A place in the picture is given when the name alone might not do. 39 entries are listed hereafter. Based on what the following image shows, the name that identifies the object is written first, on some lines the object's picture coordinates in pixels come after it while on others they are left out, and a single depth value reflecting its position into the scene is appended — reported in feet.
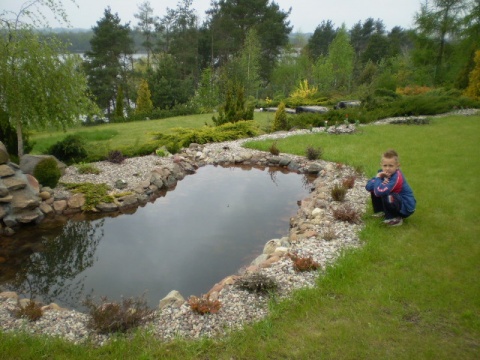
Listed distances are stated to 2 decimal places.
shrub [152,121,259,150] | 40.88
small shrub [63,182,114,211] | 25.86
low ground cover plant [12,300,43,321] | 12.51
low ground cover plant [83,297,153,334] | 11.51
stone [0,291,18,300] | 14.34
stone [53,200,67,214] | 24.91
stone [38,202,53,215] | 24.22
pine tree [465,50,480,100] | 64.62
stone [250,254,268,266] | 16.96
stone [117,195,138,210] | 26.55
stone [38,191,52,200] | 25.17
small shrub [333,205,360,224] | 19.66
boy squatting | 17.44
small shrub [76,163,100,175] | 31.07
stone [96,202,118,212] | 25.85
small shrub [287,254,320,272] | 14.96
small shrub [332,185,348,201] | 22.95
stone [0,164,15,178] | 22.34
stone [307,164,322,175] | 33.37
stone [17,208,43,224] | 22.17
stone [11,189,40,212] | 22.20
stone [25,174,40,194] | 23.96
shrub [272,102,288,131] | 50.43
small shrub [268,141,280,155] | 37.99
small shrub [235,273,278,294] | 13.56
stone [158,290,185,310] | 13.44
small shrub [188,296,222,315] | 12.42
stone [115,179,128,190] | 28.76
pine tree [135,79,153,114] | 82.07
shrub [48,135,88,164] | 33.71
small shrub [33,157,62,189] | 26.37
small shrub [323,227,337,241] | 17.90
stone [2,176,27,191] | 22.18
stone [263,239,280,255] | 18.25
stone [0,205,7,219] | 21.33
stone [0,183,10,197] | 21.46
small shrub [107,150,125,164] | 34.40
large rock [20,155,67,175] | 26.48
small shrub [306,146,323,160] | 35.42
